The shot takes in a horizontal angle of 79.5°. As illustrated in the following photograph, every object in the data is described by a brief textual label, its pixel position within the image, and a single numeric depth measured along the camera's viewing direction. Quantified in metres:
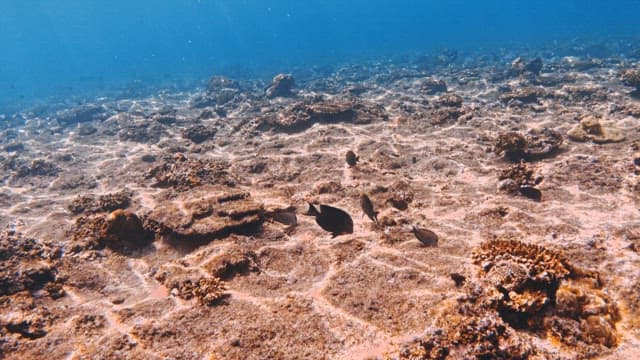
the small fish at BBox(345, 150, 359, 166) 11.02
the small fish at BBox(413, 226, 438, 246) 6.52
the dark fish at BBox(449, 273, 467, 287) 5.35
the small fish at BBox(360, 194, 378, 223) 6.48
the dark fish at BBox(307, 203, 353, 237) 5.08
